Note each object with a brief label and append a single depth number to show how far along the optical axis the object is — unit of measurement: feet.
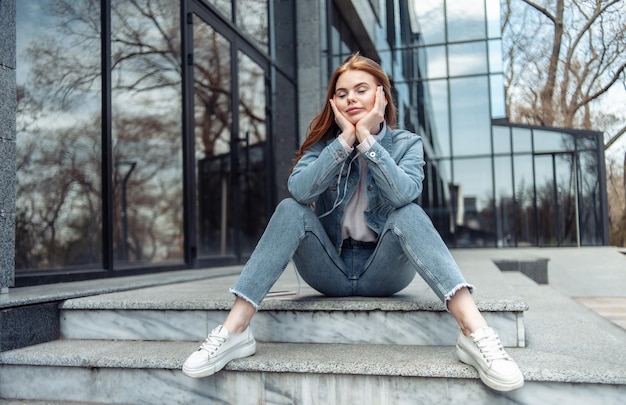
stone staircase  5.00
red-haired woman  5.18
